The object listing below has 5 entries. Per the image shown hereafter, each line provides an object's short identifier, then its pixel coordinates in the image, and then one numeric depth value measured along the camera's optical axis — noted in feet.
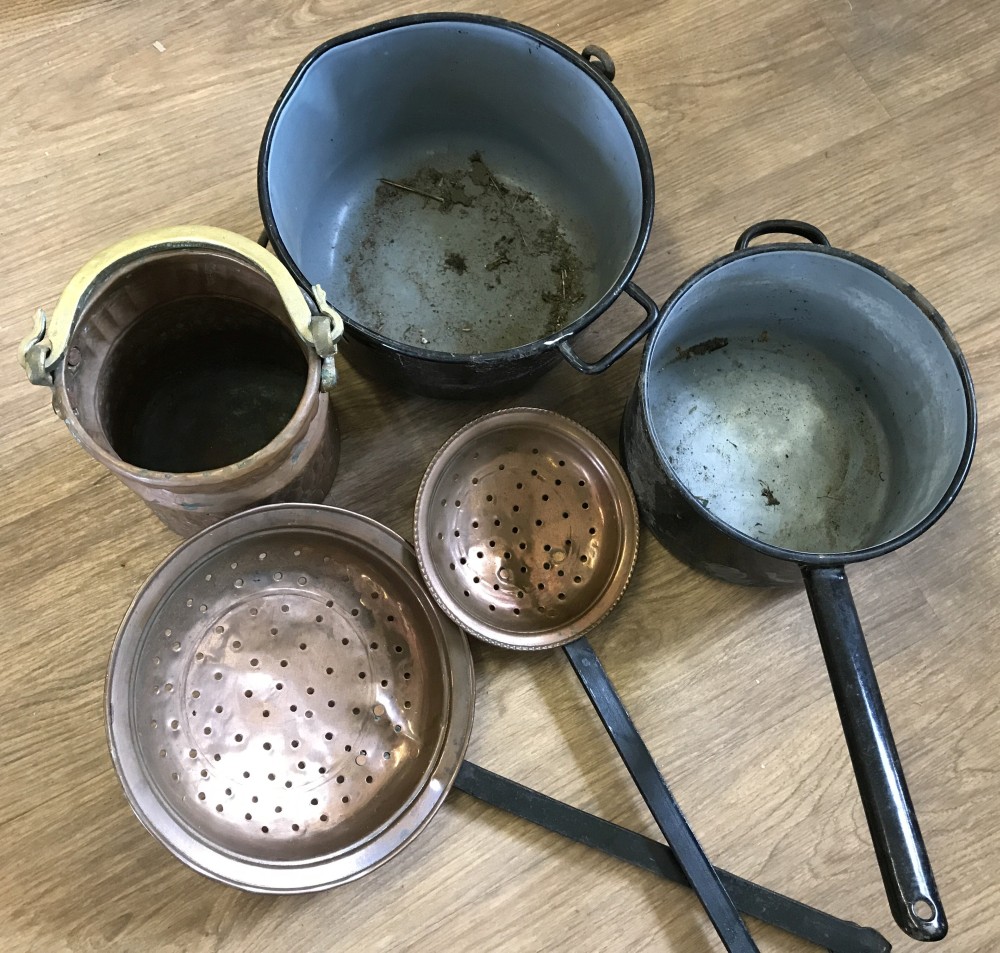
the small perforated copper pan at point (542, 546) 2.49
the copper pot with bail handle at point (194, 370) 1.98
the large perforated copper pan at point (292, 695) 2.32
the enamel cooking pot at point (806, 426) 2.15
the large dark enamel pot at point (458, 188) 2.46
